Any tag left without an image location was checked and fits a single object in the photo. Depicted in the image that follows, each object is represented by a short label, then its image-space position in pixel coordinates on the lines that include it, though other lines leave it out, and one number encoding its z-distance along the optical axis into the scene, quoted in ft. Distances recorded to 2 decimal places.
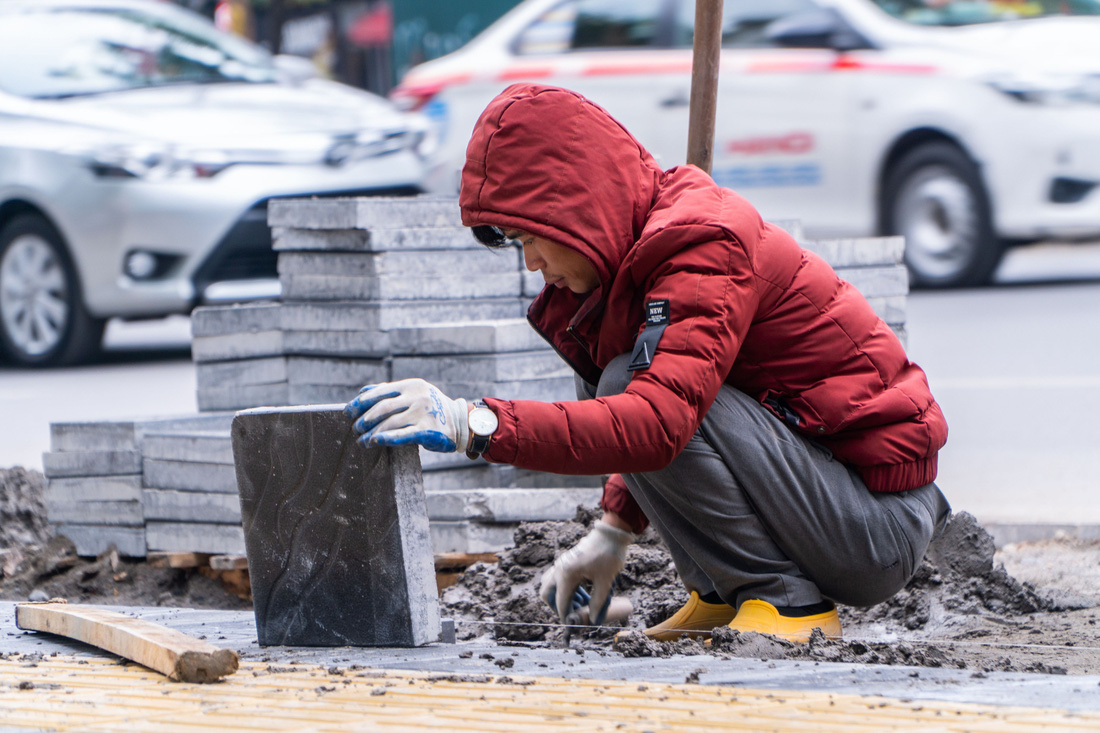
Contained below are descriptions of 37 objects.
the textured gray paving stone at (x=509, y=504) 25.32
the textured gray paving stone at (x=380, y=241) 29.78
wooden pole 24.41
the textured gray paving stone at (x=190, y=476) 27.17
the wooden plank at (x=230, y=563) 27.14
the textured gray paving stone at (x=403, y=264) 29.76
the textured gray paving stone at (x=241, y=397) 31.09
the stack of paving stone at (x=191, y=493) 27.25
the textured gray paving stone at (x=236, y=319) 31.14
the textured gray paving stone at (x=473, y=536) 25.36
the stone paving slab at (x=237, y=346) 31.04
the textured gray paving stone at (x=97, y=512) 29.25
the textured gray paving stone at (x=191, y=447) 27.17
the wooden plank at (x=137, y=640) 17.04
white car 58.03
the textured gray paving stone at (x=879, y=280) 29.25
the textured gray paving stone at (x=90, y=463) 29.09
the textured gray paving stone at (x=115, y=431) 29.32
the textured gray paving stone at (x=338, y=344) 28.99
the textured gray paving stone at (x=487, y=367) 27.32
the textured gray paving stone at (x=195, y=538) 27.40
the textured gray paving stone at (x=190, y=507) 27.30
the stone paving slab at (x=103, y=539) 29.27
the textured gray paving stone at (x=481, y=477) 27.14
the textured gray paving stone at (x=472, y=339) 27.27
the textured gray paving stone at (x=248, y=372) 31.07
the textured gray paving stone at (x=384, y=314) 29.30
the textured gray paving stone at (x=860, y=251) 29.07
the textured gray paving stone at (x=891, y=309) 29.27
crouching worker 16.85
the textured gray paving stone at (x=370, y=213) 29.78
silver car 52.01
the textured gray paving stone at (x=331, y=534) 18.15
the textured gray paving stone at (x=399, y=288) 29.63
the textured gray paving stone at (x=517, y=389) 27.32
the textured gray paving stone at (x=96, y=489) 29.12
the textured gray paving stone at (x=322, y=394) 29.61
